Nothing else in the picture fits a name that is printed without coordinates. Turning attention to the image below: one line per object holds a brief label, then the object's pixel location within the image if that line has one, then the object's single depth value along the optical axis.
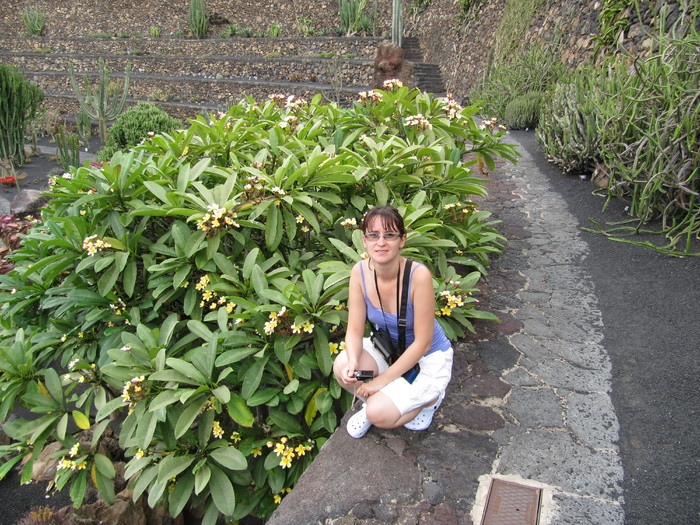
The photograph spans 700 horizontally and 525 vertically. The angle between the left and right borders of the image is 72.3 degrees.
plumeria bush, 2.09
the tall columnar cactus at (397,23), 14.84
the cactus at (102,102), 11.47
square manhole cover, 1.65
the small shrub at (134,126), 8.34
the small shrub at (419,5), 17.03
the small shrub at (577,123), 4.71
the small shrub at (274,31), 18.80
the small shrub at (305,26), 18.17
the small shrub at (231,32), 19.81
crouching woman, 1.84
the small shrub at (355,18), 17.72
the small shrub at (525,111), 7.95
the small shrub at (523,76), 8.58
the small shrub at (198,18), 20.03
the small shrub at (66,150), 8.91
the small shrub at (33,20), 22.33
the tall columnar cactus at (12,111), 9.98
